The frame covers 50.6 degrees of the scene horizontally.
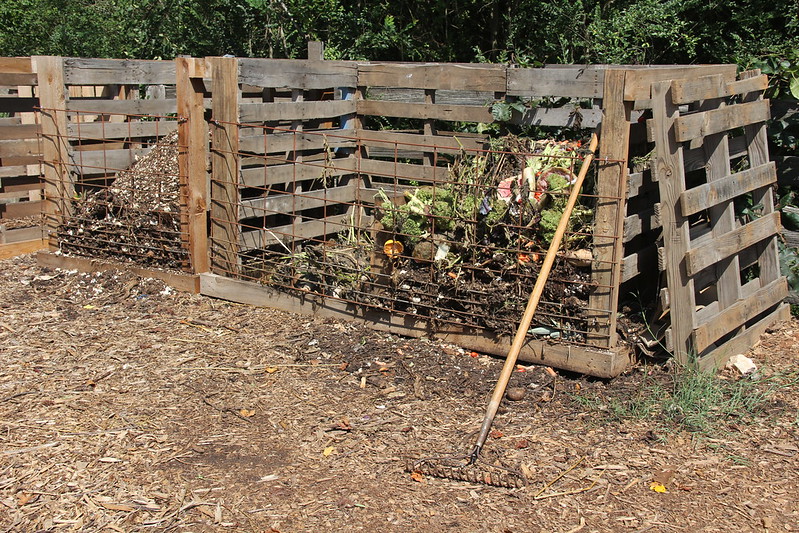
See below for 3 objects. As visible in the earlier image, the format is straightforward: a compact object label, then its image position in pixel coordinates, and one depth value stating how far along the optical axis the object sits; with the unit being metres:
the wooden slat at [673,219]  4.73
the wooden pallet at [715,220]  4.79
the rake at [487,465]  3.92
